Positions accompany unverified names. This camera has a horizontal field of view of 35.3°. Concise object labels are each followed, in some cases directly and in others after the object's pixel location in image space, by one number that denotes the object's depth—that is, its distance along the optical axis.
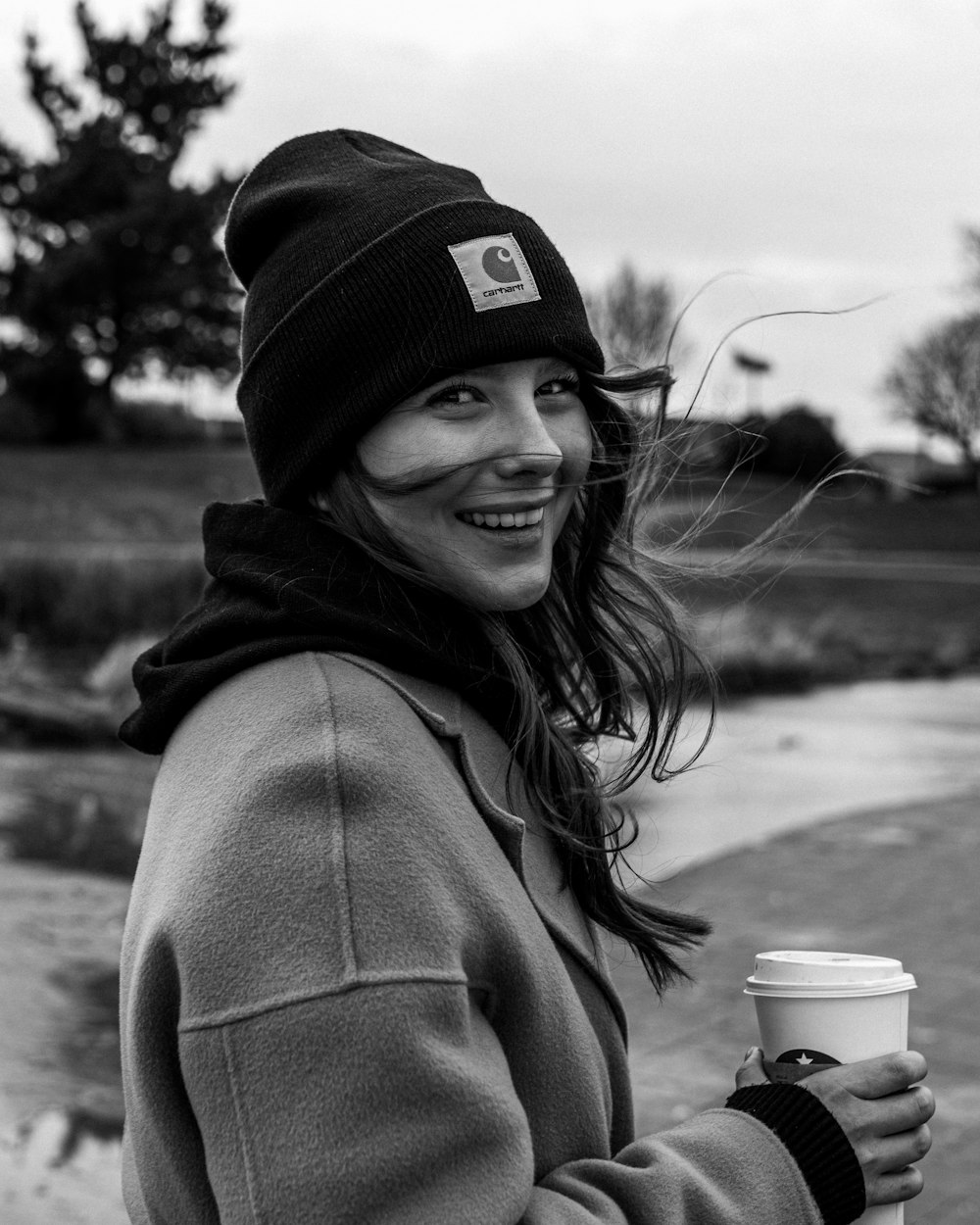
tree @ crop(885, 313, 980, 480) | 37.39
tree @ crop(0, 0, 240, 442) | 35.94
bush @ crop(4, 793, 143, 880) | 7.06
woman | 1.26
